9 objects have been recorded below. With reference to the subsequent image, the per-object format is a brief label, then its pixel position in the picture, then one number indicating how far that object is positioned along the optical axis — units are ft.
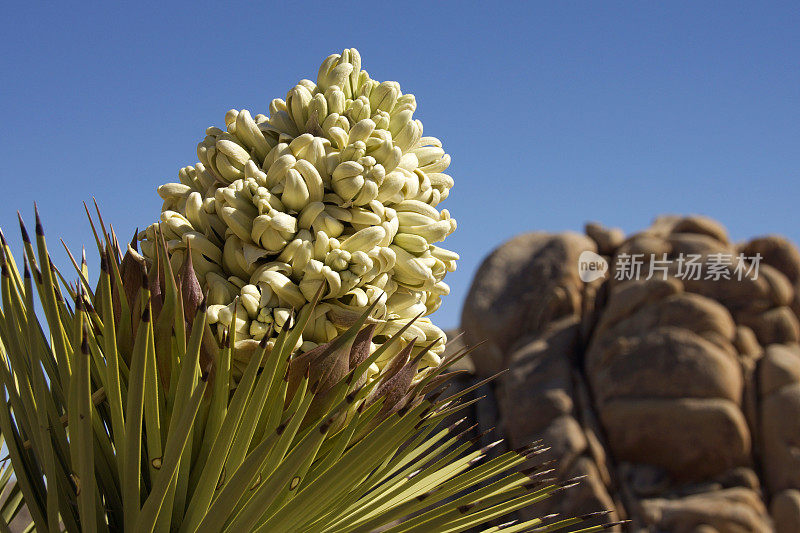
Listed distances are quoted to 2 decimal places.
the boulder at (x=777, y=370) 24.36
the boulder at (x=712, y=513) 23.08
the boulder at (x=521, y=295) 27.68
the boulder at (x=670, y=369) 24.11
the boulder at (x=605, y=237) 28.66
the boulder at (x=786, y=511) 23.45
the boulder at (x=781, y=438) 23.79
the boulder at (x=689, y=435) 23.86
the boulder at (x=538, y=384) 25.52
